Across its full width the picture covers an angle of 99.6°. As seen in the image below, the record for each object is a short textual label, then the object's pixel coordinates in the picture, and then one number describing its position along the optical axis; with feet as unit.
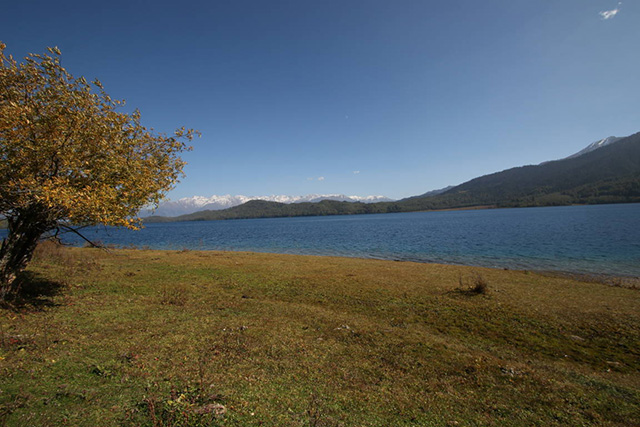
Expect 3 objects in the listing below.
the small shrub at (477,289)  54.39
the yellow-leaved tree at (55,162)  30.27
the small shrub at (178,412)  15.67
